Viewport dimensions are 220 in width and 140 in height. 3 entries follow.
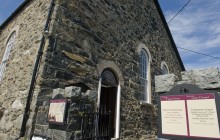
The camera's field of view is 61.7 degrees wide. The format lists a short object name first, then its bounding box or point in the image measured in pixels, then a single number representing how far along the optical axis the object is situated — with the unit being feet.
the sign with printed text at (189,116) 8.89
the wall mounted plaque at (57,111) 12.00
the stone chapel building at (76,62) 15.58
